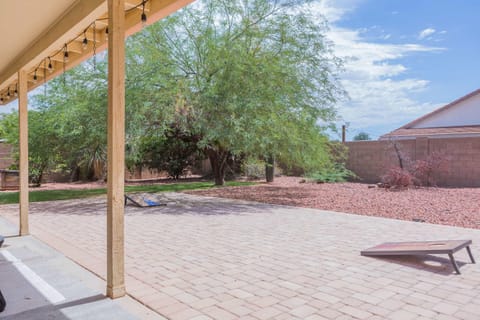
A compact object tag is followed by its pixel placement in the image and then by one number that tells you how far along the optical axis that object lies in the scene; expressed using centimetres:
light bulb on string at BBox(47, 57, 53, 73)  553
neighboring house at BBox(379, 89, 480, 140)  1896
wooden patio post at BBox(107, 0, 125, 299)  322
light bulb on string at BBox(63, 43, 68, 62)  493
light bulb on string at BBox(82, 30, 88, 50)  454
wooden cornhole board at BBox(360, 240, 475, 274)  404
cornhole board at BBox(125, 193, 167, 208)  907
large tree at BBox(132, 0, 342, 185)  871
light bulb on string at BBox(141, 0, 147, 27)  340
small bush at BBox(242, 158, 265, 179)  1651
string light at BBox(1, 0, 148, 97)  344
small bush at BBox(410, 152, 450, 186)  1201
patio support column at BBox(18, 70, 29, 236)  567
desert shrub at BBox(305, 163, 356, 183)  1439
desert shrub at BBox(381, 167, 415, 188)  1157
